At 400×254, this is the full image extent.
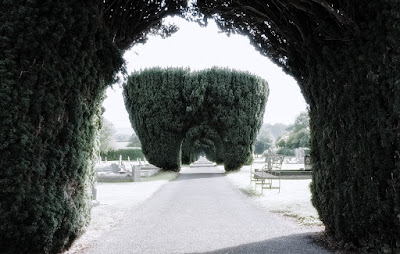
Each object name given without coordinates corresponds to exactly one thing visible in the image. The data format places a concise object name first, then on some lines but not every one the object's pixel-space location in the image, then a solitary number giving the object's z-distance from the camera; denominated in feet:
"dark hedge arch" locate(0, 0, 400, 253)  14.96
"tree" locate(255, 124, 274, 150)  328.62
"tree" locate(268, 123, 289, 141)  549.13
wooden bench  44.00
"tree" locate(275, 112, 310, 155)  220.64
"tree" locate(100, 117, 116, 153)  169.27
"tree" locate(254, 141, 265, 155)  330.54
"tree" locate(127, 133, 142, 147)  327.45
